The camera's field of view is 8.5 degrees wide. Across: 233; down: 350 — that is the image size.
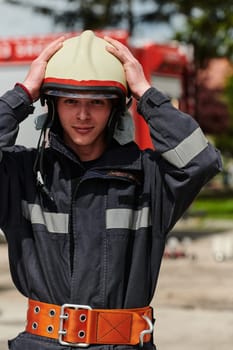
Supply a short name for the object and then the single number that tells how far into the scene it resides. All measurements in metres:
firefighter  4.99
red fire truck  25.38
